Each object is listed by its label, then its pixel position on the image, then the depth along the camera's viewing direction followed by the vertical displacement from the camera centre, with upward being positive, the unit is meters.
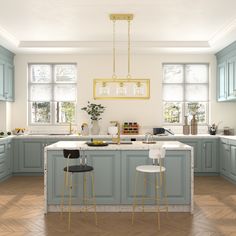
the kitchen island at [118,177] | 5.02 -0.84
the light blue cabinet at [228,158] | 7.03 -0.85
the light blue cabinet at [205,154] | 7.88 -0.81
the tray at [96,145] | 5.12 -0.40
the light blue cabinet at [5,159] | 7.28 -0.88
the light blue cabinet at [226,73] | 7.34 +0.96
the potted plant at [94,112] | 8.20 +0.12
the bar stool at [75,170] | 4.53 -0.67
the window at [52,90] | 8.66 +0.65
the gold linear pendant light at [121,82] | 5.49 +0.54
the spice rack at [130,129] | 8.23 -0.28
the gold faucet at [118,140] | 5.39 -0.35
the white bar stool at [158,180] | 4.59 -0.87
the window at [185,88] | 8.68 +0.71
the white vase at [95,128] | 8.18 -0.25
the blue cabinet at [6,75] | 7.64 +0.93
